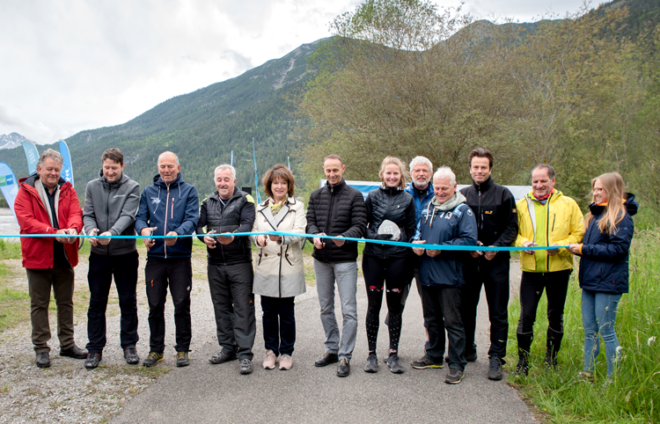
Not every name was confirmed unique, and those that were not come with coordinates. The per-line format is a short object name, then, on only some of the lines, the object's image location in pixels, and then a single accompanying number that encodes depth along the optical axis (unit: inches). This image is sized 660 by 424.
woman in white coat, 162.9
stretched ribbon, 145.6
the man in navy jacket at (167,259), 165.8
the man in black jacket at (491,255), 155.2
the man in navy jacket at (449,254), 150.9
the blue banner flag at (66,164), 541.8
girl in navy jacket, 132.3
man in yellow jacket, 147.2
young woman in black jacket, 156.8
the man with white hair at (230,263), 166.6
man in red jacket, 162.6
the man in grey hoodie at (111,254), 164.7
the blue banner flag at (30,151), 538.6
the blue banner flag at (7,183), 494.7
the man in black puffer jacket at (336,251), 161.5
